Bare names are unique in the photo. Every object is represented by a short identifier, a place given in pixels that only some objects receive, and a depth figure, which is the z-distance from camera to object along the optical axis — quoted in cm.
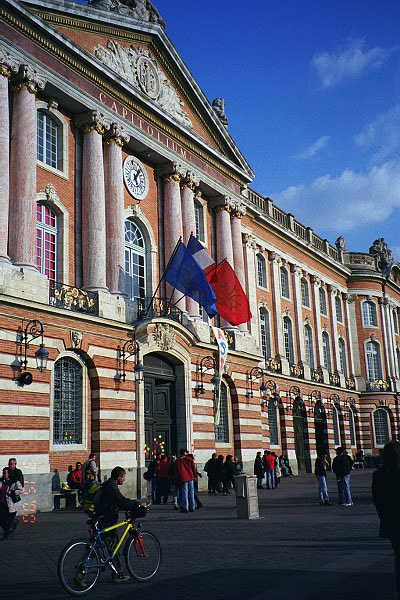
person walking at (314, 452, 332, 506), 2047
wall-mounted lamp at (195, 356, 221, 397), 2842
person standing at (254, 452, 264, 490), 2917
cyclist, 944
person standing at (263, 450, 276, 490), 2926
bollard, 1702
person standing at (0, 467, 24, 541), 1429
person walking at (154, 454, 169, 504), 2191
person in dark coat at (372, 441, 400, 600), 752
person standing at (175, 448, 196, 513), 1938
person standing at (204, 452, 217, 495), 2602
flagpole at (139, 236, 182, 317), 2517
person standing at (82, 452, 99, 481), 1984
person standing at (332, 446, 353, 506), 2036
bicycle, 867
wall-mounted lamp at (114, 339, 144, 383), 2395
